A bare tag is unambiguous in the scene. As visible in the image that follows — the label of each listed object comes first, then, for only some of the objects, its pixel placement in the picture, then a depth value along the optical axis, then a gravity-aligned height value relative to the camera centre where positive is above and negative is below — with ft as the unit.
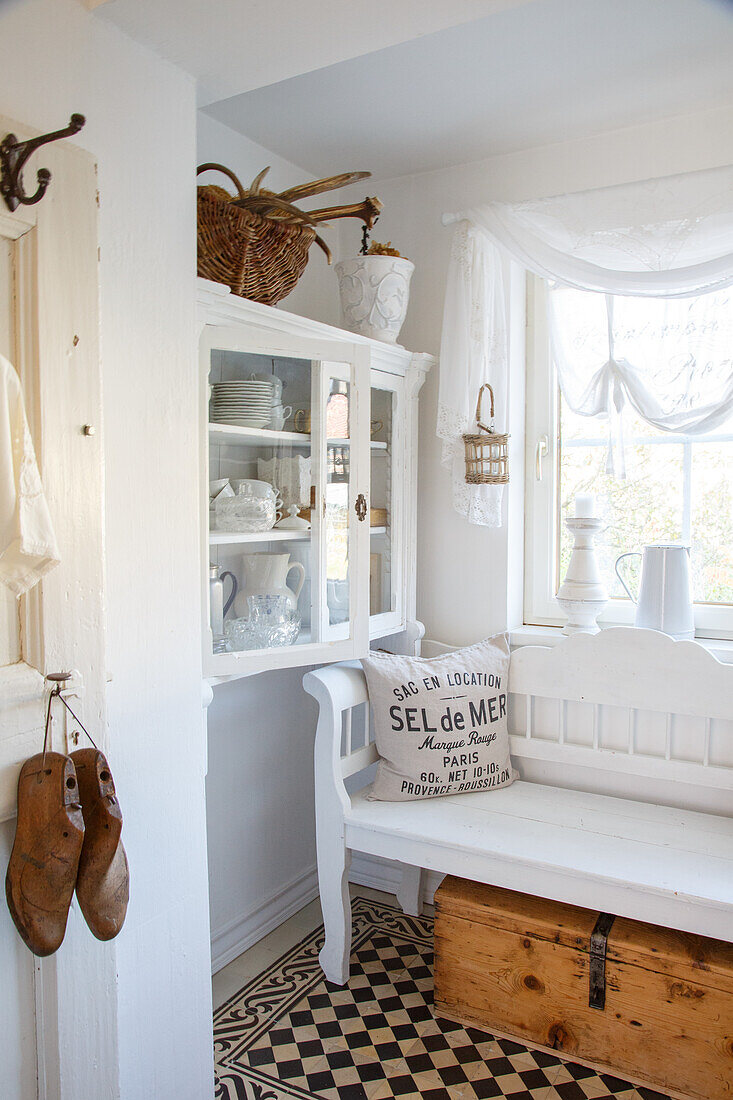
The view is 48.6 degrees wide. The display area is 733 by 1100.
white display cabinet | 5.95 +0.16
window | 7.37 +0.35
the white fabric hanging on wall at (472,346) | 8.01 +1.48
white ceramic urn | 7.60 +1.92
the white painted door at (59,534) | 4.11 -0.21
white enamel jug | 7.57 -0.88
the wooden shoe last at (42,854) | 4.04 -1.79
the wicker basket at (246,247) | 5.74 +1.84
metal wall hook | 3.94 +1.63
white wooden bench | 6.27 -2.82
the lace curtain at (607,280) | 7.05 +1.95
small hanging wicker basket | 8.05 +0.38
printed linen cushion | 7.47 -2.15
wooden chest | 5.92 -3.81
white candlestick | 8.00 -0.89
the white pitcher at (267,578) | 6.26 -0.65
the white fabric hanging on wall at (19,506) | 3.88 -0.05
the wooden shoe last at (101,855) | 4.20 -1.88
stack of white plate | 5.95 +0.70
